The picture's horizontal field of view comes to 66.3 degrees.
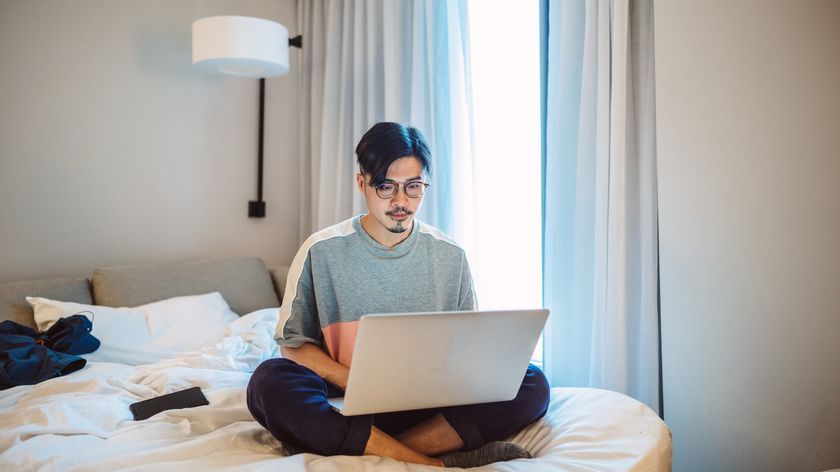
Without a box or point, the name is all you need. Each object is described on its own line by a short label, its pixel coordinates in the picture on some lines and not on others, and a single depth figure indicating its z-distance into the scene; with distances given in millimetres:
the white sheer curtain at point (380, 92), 2564
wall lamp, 2512
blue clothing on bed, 1740
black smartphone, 1529
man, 1319
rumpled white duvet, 1236
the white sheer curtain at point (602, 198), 1993
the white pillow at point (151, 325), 2062
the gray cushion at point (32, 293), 2094
